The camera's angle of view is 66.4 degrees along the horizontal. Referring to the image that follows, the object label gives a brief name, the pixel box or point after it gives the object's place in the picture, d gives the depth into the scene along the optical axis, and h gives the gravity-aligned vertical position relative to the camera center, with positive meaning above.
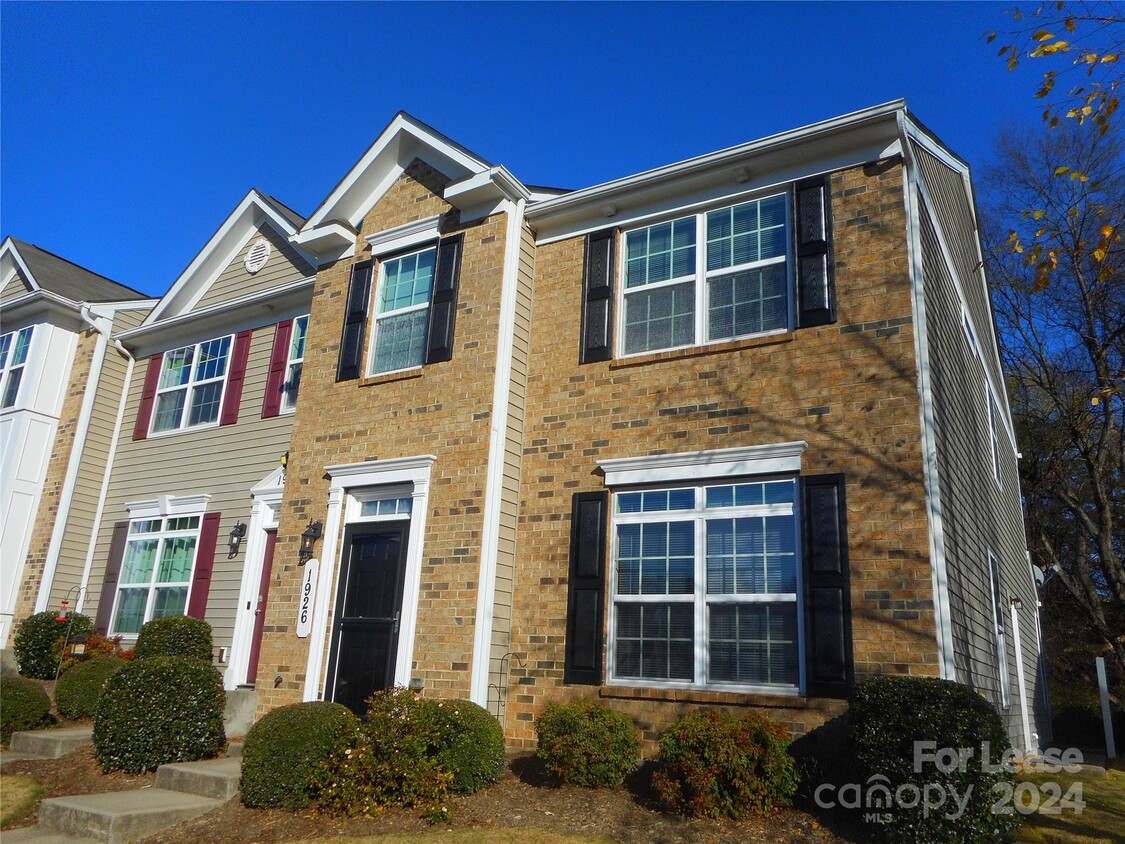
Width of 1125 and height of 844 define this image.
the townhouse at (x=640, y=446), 7.54 +2.11
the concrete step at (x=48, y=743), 9.21 -1.22
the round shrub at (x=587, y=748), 7.05 -0.73
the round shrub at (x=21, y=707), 9.75 -0.92
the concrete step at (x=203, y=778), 7.59 -1.25
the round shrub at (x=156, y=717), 8.33 -0.81
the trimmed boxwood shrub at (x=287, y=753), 7.05 -0.92
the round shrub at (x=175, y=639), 11.08 -0.08
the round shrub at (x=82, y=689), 10.51 -0.73
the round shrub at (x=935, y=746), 5.47 -0.46
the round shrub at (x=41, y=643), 12.28 -0.26
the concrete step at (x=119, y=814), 6.73 -1.43
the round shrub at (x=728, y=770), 6.23 -0.75
